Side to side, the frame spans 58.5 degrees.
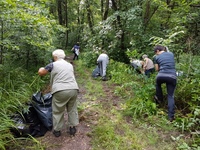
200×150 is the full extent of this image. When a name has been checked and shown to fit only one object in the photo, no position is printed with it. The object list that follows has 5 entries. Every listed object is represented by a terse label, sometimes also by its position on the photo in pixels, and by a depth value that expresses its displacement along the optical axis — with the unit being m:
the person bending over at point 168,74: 4.05
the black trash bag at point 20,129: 3.31
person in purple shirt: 14.76
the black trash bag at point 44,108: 3.64
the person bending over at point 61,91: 3.29
